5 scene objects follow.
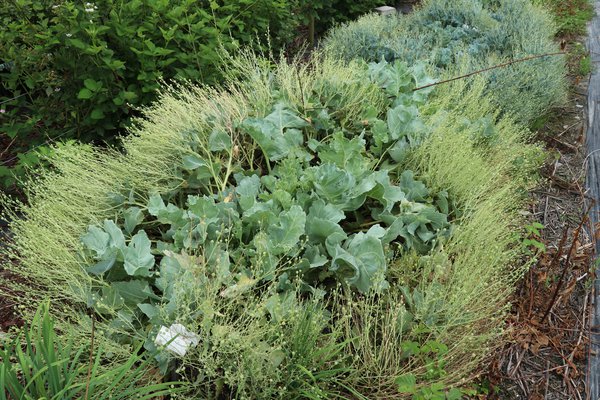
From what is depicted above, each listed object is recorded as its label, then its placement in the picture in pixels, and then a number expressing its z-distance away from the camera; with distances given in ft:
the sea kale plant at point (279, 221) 6.66
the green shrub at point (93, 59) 10.46
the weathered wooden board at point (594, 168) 7.69
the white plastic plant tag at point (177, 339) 5.84
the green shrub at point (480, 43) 13.15
